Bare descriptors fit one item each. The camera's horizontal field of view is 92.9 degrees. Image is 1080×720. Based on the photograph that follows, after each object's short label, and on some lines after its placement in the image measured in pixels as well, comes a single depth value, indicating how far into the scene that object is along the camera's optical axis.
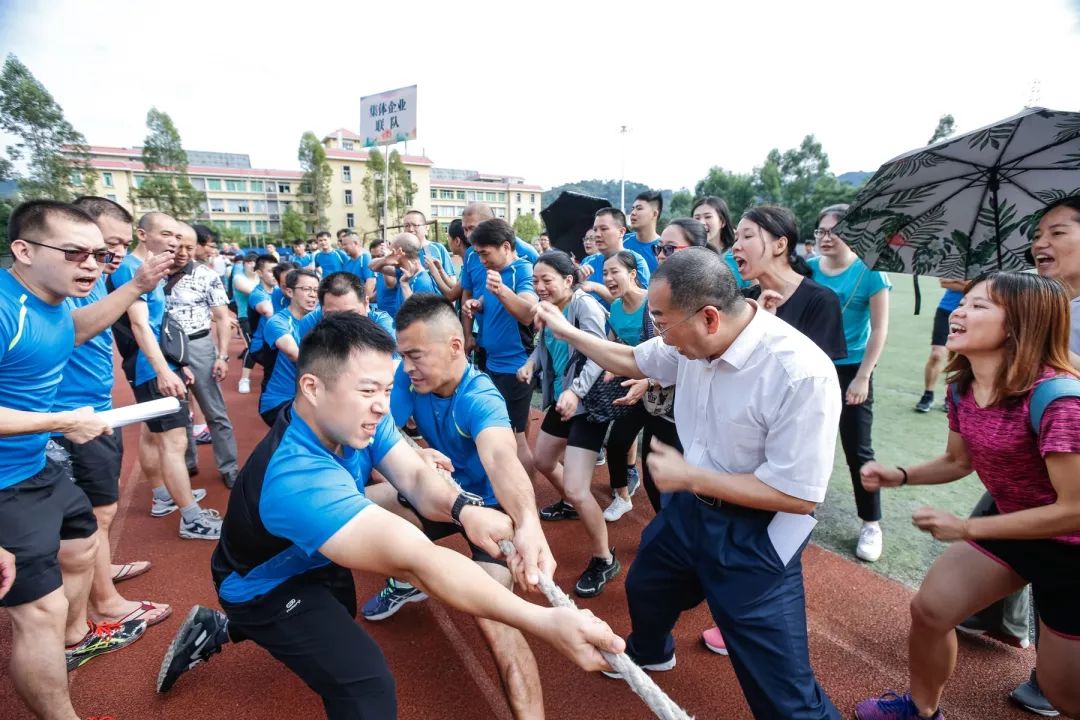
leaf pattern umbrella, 2.44
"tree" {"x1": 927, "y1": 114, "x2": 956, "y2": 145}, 44.09
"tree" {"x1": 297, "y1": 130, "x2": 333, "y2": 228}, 48.19
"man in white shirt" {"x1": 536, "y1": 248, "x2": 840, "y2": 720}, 1.83
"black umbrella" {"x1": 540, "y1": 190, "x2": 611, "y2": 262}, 8.18
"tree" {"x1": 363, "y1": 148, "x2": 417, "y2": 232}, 51.16
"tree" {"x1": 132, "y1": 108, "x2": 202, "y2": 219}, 36.03
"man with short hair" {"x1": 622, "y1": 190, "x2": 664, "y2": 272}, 5.70
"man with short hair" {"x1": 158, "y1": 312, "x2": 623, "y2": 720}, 1.50
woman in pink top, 1.69
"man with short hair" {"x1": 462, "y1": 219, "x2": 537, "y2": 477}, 4.42
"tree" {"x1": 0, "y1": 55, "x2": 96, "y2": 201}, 27.94
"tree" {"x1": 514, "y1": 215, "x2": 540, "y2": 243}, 46.75
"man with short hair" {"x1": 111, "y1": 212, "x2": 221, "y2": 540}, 3.69
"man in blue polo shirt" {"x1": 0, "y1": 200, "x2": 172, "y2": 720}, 2.10
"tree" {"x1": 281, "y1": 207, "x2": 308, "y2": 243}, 47.62
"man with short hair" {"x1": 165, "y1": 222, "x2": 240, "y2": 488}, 4.73
